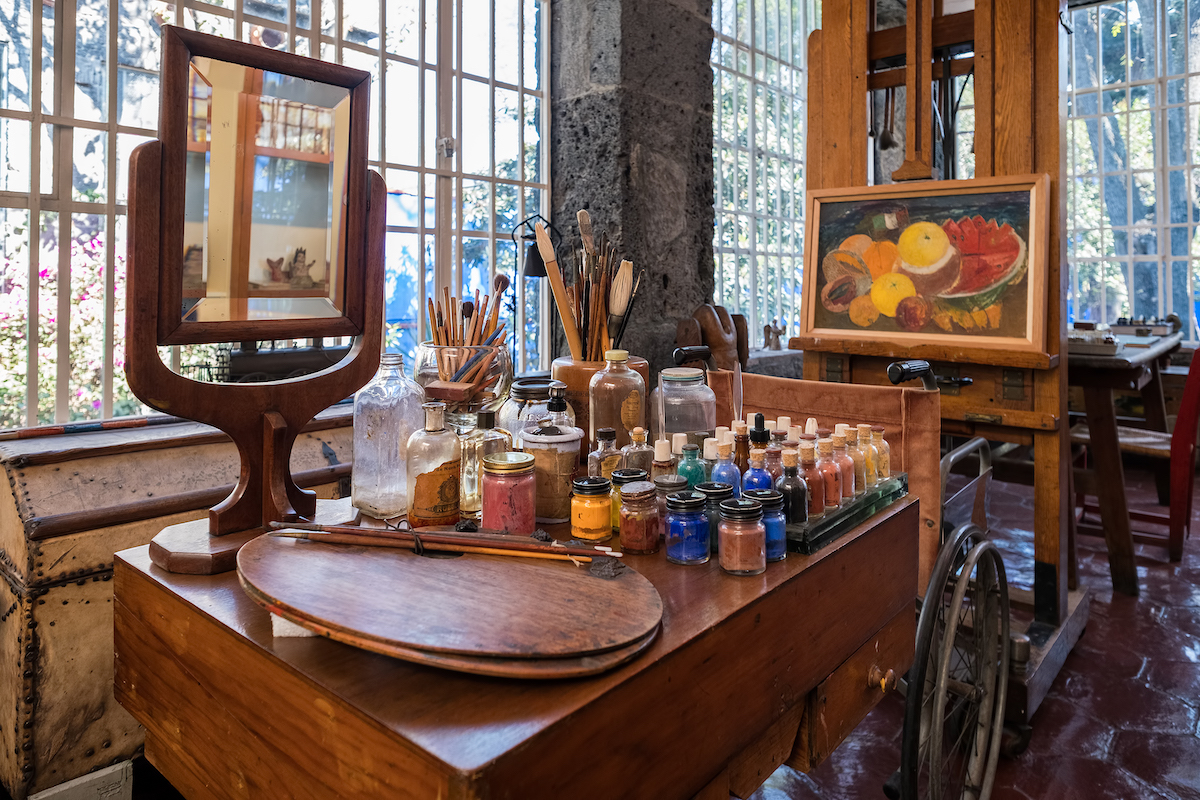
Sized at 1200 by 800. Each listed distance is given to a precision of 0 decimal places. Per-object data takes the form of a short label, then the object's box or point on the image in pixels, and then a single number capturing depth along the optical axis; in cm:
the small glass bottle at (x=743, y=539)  104
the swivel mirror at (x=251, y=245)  108
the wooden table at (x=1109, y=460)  321
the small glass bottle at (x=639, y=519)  111
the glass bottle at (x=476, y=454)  125
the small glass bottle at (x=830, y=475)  125
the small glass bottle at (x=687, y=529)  107
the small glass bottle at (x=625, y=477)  117
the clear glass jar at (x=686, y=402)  153
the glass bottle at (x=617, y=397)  144
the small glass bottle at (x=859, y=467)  135
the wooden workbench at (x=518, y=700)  70
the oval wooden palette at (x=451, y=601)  78
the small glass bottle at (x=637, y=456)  128
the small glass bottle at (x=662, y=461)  123
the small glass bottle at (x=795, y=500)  116
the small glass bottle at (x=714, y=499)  112
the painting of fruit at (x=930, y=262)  255
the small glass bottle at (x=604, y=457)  130
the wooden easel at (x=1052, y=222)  253
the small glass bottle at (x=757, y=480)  119
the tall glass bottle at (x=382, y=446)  129
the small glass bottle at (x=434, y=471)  118
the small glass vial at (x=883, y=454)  145
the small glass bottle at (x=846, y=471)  131
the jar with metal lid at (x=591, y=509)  114
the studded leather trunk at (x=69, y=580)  171
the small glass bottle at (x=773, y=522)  110
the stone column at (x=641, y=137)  304
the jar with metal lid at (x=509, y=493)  113
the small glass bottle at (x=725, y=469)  124
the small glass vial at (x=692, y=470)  126
